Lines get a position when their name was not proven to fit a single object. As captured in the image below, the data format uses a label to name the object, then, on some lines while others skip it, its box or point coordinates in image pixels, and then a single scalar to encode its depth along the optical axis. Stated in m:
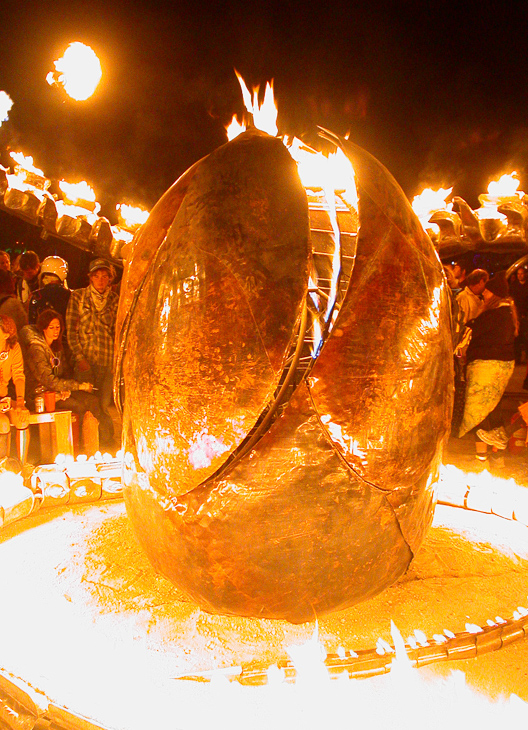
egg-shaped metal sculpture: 2.05
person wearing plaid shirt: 6.43
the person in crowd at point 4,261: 5.96
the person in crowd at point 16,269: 7.60
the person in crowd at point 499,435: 6.47
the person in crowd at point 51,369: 5.71
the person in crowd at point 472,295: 7.08
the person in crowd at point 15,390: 5.00
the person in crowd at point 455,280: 6.72
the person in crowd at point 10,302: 5.55
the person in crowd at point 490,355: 6.41
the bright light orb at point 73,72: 6.63
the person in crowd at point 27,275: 6.59
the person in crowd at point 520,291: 9.68
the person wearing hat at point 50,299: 6.52
